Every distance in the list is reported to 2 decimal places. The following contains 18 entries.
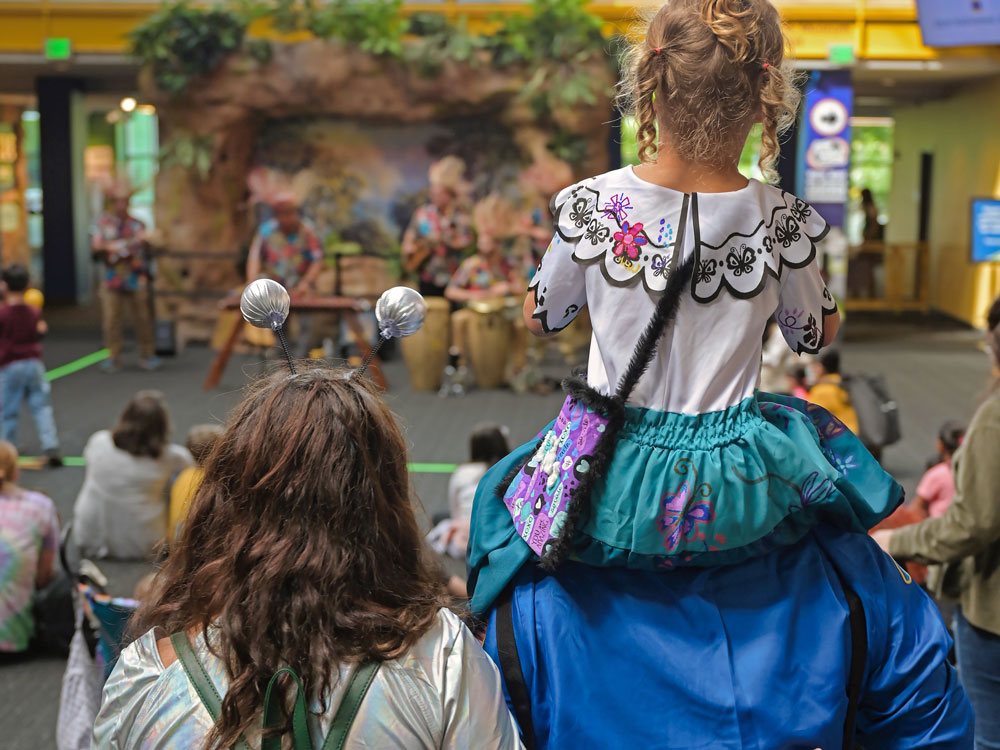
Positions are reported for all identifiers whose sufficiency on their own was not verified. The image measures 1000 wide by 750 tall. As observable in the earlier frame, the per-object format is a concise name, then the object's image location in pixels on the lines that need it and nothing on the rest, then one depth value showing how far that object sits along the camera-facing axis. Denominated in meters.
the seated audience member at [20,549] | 4.50
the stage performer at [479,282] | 10.41
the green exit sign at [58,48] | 13.20
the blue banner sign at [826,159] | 11.67
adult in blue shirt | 1.63
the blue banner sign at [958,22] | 11.82
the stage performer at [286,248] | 10.61
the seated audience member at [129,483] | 5.58
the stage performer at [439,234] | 11.62
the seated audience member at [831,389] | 6.53
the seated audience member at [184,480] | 4.96
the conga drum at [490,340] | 10.27
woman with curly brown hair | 1.36
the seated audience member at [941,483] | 4.38
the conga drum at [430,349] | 10.23
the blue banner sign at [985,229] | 12.46
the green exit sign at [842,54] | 12.44
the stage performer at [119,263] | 10.93
